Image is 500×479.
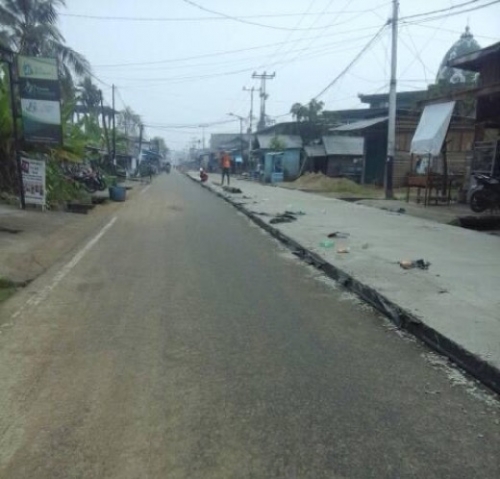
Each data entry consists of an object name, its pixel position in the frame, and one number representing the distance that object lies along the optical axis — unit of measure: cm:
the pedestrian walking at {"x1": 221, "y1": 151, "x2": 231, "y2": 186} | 3603
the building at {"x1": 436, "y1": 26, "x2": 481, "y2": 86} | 4306
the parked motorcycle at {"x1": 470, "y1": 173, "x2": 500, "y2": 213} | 1627
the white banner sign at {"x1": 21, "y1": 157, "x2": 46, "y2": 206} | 1650
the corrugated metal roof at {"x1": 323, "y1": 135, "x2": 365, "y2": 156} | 4500
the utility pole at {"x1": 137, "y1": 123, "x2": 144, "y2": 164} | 6762
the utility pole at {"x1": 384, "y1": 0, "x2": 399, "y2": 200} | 2369
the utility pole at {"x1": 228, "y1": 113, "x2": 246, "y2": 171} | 8244
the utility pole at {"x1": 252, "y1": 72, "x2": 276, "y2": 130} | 6875
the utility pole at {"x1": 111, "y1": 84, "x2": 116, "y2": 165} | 4244
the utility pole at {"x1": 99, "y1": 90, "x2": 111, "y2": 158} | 3182
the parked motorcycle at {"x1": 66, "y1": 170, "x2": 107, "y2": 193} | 2335
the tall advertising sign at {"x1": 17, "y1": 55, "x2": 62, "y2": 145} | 1603
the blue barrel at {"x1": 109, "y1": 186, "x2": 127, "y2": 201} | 2402
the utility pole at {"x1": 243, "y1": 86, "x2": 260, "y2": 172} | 6653
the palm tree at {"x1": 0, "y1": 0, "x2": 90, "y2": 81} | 3181
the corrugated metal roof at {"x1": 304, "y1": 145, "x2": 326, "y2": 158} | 4719
